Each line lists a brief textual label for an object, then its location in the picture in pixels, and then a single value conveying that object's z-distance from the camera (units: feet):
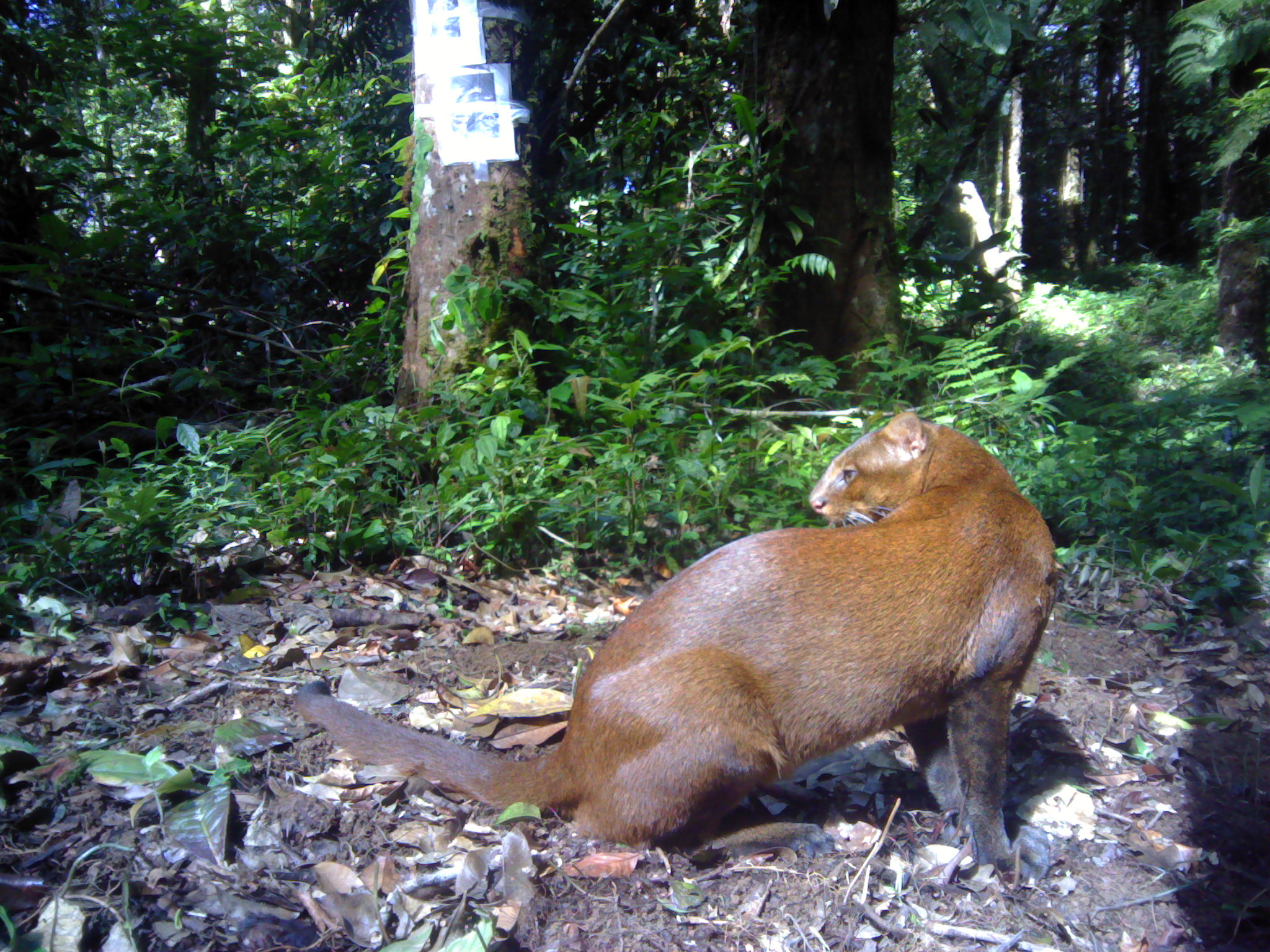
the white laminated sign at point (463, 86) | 15.44
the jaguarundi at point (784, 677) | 7.94
